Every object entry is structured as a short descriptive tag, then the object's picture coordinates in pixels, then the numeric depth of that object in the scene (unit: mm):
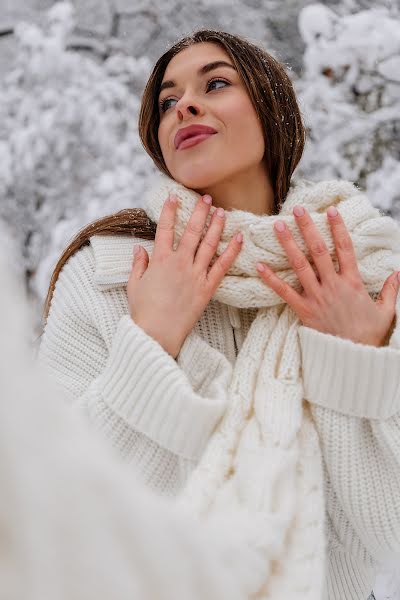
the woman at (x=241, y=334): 729
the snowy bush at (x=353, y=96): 1876
